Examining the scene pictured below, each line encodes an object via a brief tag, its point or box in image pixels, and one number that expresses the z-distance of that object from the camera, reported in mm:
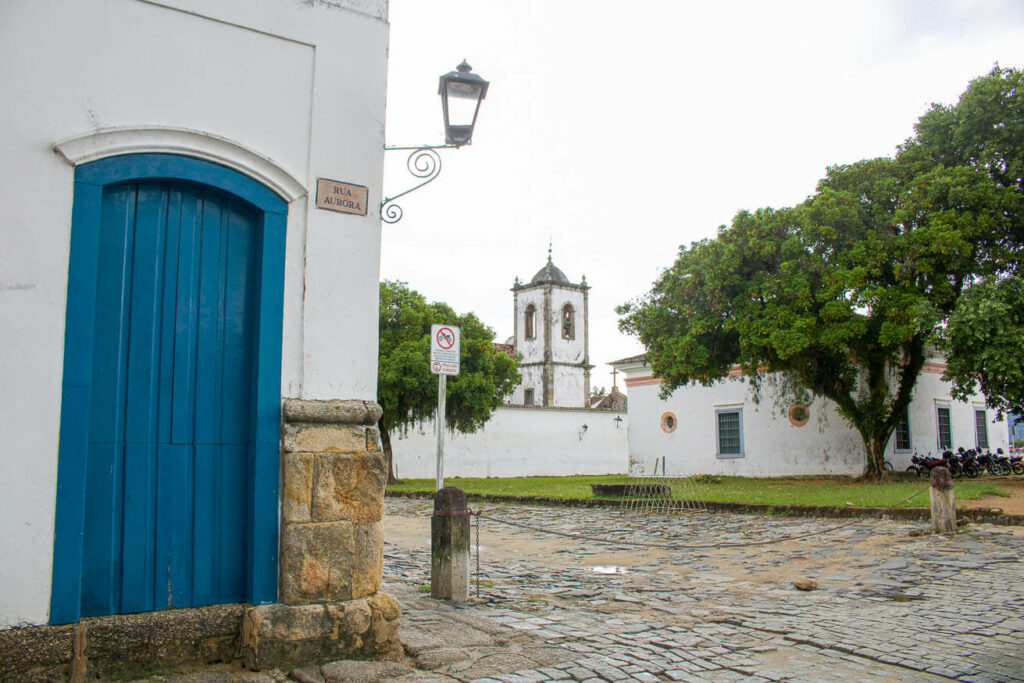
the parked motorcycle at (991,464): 22781
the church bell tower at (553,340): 52844
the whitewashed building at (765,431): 23797
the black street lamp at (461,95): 5789
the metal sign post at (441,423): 6863
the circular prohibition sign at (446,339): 7168
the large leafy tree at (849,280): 17391
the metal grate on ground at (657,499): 13981
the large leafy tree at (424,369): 22844
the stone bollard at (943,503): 9594
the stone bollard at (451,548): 5832
